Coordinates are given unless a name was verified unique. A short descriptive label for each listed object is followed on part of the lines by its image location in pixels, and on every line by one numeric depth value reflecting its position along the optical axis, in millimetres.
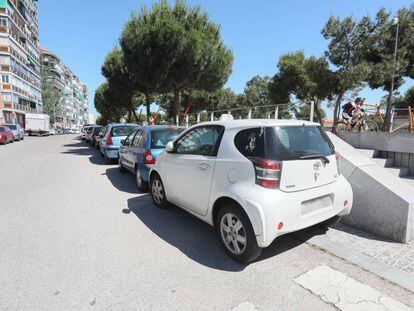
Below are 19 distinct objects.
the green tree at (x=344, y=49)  19562
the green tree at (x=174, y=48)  13812
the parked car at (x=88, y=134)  22983
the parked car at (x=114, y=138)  10312
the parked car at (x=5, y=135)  21644
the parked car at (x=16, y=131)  25984
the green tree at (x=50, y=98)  64062
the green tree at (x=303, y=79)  21266
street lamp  9938
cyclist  8938
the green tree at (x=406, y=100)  36062
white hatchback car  2896
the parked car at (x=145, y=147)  6035
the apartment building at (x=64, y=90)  69125
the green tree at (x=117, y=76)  24617
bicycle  8938
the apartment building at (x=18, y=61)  42375
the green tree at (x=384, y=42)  19234
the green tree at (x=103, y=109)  48938
